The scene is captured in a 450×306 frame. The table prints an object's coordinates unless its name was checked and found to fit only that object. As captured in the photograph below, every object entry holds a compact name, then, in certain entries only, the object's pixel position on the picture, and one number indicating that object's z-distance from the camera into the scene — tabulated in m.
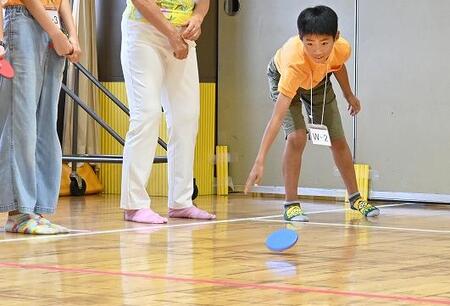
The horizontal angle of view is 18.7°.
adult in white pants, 5.33
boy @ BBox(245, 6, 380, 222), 5.11
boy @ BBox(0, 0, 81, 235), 4.56
